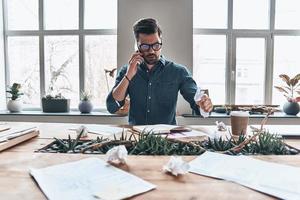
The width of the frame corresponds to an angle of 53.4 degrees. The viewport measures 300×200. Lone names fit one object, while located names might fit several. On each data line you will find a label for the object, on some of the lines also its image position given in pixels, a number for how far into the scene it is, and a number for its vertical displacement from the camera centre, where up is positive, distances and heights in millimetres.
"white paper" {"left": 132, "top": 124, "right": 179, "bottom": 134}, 1526 -236
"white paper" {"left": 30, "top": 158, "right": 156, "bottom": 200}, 755 -276
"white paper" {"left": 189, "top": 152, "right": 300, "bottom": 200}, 805 -273
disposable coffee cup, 1550 -194
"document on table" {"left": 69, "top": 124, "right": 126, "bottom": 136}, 1592 -255
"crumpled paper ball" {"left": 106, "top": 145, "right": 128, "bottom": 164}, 1029 -246
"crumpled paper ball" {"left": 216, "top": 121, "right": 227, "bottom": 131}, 1715 -245
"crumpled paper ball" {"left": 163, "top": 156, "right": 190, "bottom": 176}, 924 -258
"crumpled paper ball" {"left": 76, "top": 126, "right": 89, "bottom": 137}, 1482 -235
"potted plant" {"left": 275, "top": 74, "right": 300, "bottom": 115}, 3545 -96
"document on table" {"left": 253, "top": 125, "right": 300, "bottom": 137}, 1549 -256
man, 2055 -19
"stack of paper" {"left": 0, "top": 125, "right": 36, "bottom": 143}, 1313 -229
